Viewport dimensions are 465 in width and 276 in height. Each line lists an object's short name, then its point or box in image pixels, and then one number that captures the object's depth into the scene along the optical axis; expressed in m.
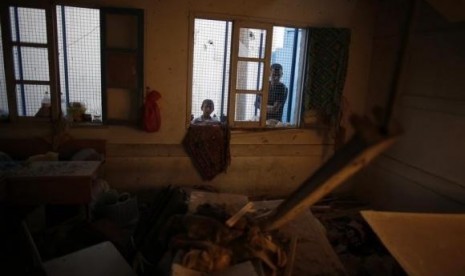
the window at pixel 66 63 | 3.46
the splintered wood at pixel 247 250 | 1.46
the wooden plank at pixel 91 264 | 1.80
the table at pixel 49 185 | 2.76
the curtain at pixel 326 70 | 4.15
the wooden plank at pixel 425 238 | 1.96
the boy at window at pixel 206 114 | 4.25
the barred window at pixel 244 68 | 4.05
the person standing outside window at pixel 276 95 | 4.39
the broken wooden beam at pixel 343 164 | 0.79
